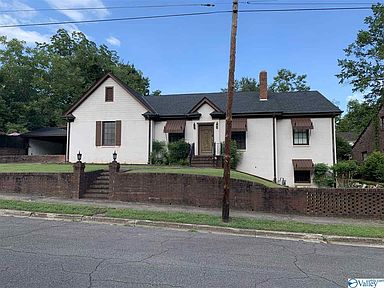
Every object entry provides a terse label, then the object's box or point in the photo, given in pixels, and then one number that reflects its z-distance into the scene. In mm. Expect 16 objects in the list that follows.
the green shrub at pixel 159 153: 23086
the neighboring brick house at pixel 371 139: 31722
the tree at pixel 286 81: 50375
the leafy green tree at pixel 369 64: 32500
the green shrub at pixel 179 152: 22719
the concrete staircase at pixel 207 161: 21734
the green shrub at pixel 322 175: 21344
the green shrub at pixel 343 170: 21031
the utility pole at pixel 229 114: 10289
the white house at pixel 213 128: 22312
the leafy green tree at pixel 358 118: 35812
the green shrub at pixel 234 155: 22250
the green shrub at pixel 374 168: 24623
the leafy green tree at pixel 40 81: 35156
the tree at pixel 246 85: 57594
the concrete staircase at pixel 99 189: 14820
